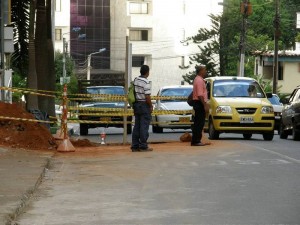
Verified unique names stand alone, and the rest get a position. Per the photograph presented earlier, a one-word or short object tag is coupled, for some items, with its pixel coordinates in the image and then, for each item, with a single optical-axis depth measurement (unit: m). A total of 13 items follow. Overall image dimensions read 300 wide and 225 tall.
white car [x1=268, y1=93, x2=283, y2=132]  36.00
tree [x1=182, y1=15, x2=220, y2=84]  80.88
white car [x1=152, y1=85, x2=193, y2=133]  31.98
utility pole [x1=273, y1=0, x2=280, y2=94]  59.91
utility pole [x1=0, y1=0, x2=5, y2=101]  23.55
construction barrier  20.69
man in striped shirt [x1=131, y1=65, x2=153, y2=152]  20.36
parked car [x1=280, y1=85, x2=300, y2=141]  29.16
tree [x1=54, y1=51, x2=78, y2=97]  86.01
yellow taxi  26.03
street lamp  80.31
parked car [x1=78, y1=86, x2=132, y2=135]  30.49
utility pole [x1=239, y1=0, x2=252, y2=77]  58.25
